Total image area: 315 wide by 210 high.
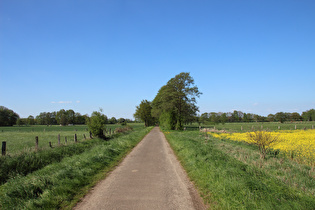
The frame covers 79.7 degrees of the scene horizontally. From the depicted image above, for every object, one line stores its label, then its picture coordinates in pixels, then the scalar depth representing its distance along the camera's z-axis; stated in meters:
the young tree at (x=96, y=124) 22.32
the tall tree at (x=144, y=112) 83.12
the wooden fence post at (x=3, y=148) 10.53
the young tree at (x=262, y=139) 9.73
